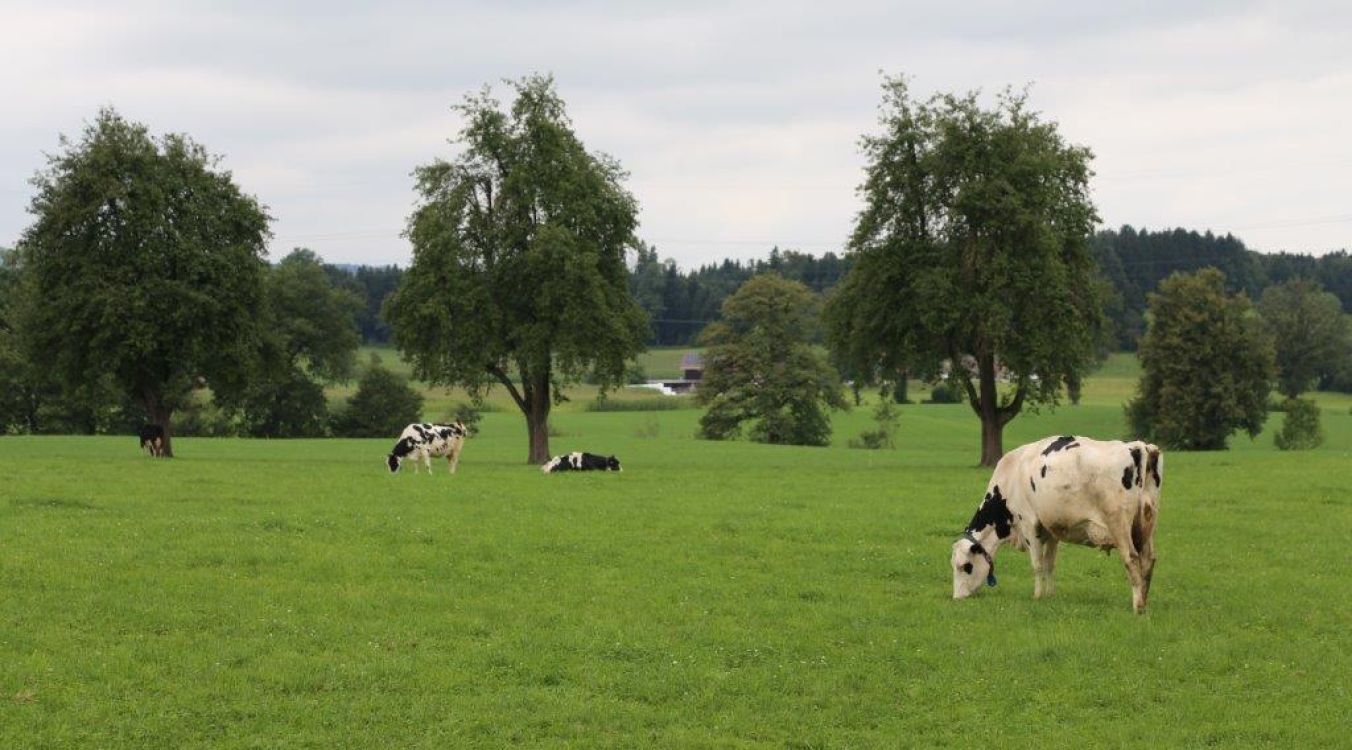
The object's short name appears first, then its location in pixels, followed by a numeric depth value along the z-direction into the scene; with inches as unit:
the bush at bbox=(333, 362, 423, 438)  3890.3
